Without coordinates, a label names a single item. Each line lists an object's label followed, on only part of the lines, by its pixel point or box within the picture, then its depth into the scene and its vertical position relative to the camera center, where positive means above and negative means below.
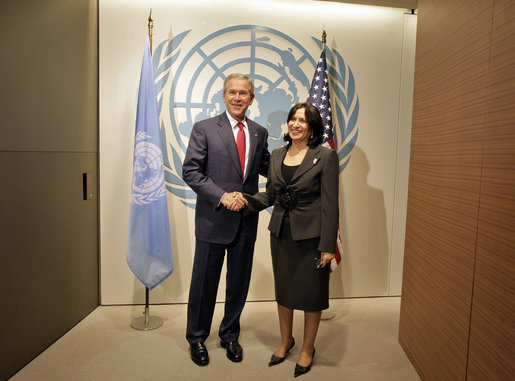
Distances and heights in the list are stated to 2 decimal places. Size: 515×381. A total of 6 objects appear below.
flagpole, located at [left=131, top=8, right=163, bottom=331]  3.02 -1.37
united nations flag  2.99 -0.34
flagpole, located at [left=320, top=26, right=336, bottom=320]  3.33 -1.35
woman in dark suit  2.27 -0.35
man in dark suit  2.51 -0.37
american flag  3.25 +0.50
